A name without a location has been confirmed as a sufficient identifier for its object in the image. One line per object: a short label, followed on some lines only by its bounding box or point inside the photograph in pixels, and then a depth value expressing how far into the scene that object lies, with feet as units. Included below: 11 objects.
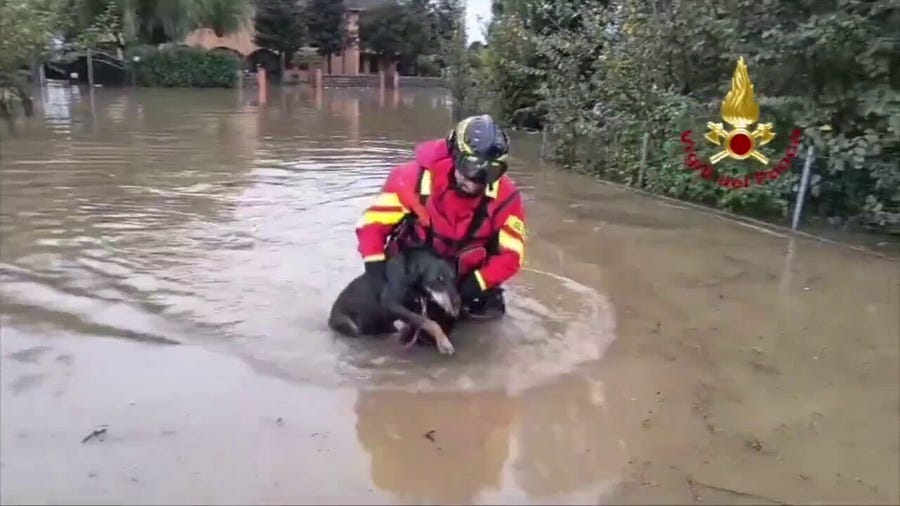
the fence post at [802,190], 28.55
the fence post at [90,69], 100.10
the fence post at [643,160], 36.16
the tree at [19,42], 44.75
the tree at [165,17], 99.14
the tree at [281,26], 143.74
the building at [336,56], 149.05
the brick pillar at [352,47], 160.15
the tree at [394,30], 160.15
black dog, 16.66
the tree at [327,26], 151.12
